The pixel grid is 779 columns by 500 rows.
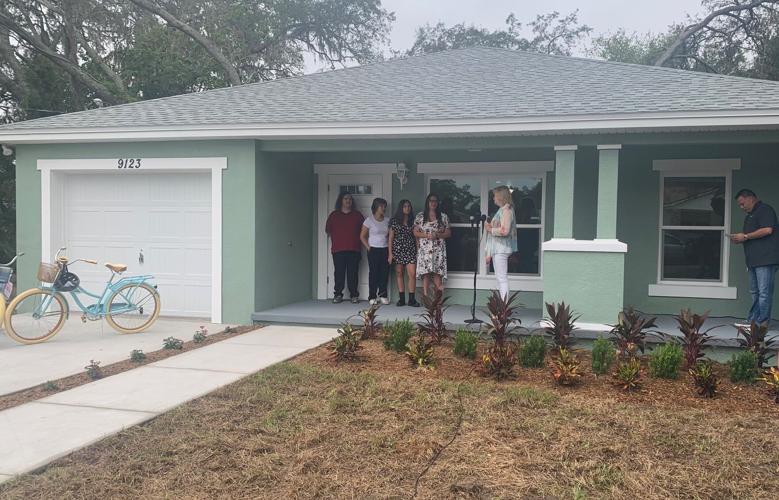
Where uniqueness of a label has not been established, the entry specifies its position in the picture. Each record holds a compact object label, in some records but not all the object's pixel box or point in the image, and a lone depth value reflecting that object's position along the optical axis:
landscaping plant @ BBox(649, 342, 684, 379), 6.00
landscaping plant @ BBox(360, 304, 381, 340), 7.64
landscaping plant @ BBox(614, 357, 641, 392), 5.68
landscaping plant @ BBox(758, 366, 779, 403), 5.44
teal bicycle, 7.80
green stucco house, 8.05
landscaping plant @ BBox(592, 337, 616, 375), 6.21
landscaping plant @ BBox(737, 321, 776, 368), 6.17
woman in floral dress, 9.35
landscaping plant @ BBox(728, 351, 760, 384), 5.88
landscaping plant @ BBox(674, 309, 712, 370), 6.11
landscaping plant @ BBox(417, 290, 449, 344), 7.21
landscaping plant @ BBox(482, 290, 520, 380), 6.09
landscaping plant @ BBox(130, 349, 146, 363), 6.89
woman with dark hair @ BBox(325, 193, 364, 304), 9.95
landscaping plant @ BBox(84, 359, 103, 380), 6.23
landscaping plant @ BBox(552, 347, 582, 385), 5.81
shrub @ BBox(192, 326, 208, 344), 7.95
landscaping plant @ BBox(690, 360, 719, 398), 5.55
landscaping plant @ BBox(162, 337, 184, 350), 7.54
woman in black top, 9.65
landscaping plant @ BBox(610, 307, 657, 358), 6.46
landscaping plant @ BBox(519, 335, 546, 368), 6.45
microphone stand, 8.19
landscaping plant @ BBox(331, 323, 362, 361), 6.64
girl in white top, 9.79
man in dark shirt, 7.54
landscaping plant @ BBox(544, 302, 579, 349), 6.67
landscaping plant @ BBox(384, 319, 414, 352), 6.99
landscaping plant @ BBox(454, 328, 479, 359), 6.76
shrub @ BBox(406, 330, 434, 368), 6.44
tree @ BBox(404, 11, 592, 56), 34.88
